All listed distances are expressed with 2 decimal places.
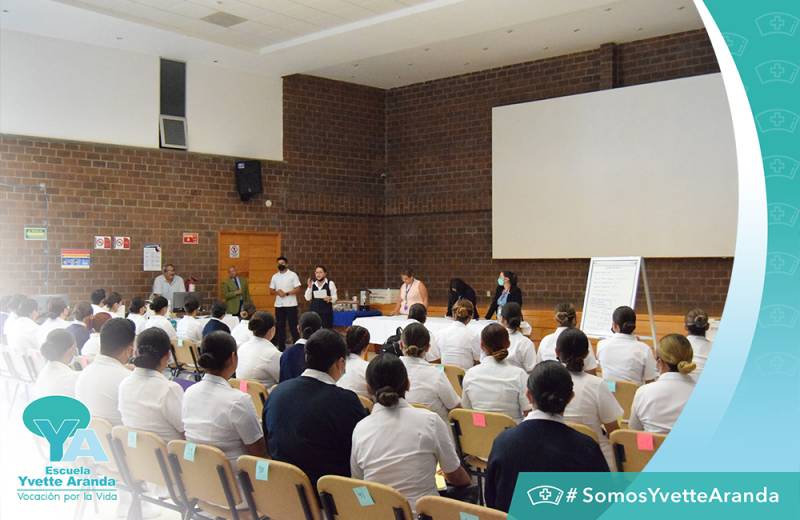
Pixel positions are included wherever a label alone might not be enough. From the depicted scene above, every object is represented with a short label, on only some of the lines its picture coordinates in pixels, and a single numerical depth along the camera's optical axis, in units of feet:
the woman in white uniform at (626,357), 17.61
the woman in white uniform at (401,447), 10.19
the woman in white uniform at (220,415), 11.59
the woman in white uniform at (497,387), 14.26
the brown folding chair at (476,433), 12.73
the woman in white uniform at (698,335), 17.97
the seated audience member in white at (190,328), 27.02
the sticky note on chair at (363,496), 8.89
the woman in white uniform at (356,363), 15.79
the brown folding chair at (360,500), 8.69
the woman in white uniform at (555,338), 18.35
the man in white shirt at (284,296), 40.24
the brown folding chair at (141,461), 11.37
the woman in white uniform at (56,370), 14.83
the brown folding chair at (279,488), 9.62
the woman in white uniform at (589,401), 12.83
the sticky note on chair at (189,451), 10.63
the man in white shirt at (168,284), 37.52
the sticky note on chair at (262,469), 9.85
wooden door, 41.52
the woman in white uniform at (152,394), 12.64
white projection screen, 35.01
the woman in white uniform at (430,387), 14.47
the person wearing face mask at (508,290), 32.58
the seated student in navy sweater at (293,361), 17.17
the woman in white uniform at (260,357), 18.30
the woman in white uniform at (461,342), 21.13
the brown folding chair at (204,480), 10.43
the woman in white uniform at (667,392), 12.25
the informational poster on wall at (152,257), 38.09
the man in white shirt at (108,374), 13.88
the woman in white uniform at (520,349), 18.37
